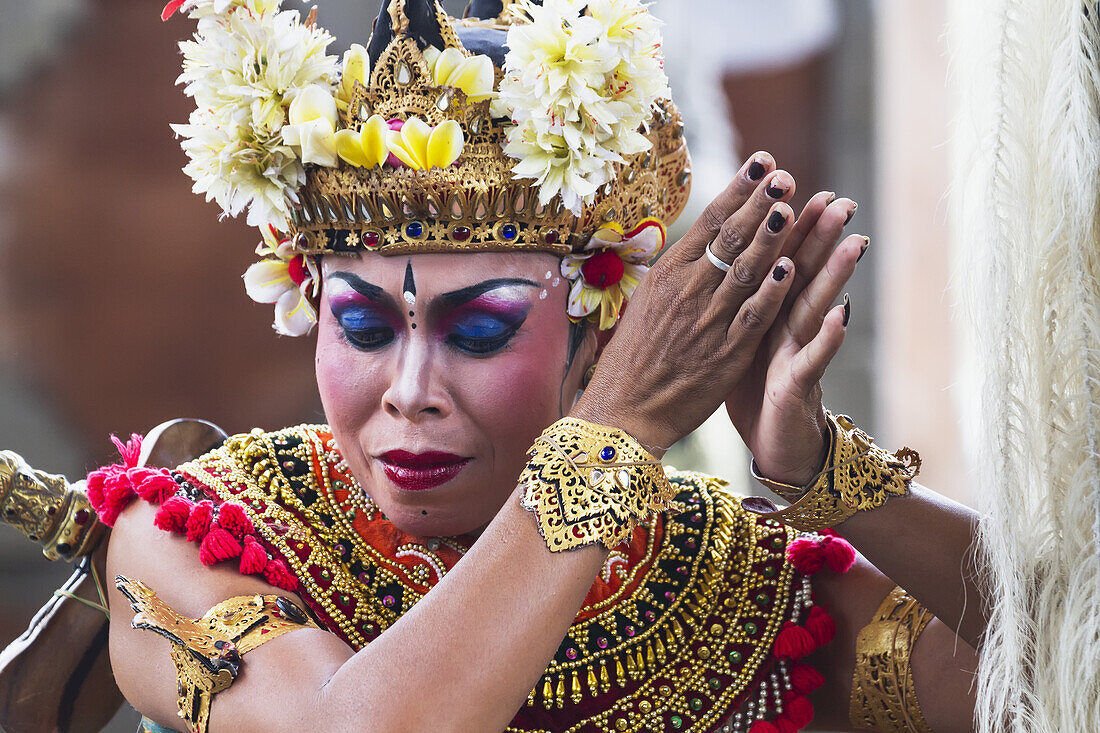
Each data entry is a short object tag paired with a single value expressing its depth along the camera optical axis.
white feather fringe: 2.50
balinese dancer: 2.57
